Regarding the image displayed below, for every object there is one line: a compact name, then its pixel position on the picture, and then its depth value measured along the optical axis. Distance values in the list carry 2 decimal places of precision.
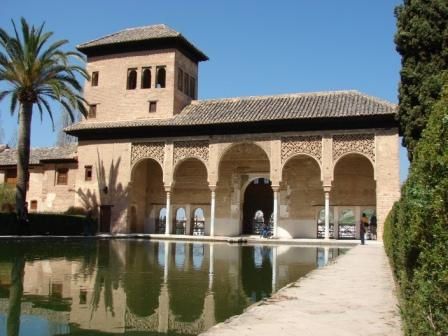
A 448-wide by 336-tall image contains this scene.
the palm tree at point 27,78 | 19.80
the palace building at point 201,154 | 21.83
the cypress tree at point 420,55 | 12.30
